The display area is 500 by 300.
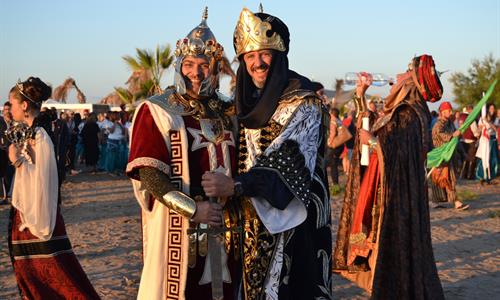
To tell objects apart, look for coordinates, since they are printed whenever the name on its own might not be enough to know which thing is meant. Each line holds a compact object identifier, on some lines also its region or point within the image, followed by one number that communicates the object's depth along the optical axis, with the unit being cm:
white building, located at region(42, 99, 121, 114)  2770
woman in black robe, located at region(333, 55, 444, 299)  536
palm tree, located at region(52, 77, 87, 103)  3366
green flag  861
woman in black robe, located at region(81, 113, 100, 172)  1903
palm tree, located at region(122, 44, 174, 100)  2556
